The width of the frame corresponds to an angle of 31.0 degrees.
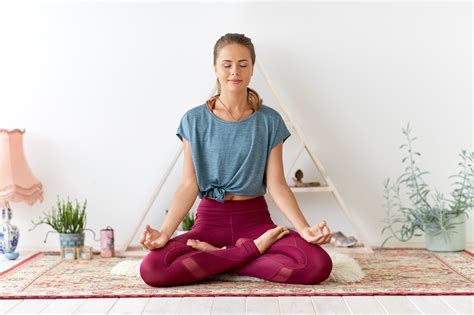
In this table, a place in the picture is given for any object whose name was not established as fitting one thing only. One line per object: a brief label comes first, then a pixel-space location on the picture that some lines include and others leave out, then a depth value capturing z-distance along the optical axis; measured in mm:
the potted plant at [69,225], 3986
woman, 3168
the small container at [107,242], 4016
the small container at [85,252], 3928
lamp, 4008
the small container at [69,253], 3951
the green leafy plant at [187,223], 4086
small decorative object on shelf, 4129
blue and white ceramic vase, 4000
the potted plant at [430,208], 4094
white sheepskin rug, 3193
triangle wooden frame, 4016
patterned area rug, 2973
